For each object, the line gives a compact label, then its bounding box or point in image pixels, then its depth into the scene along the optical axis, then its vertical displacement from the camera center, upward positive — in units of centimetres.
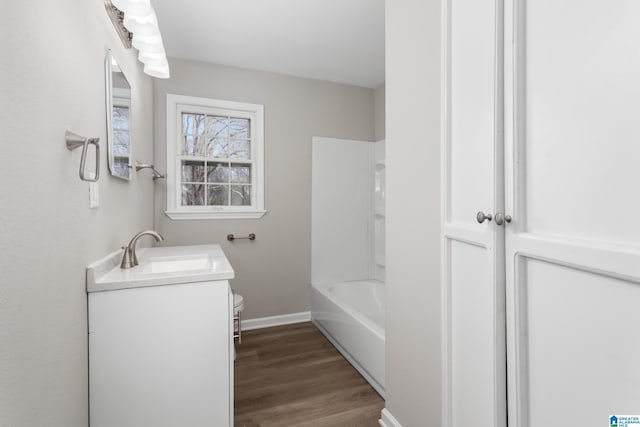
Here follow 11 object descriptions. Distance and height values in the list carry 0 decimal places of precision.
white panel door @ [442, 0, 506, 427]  97 -1
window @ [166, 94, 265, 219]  279 +52
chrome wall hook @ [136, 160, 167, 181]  206 +33
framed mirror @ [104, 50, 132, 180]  146 +49
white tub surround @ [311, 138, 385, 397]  320 -13
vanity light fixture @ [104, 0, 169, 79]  134 +87
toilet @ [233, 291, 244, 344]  221 -67
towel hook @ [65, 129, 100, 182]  101 +24
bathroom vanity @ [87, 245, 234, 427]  122 -54
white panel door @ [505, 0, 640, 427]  68 +1
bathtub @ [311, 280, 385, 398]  200 -87
